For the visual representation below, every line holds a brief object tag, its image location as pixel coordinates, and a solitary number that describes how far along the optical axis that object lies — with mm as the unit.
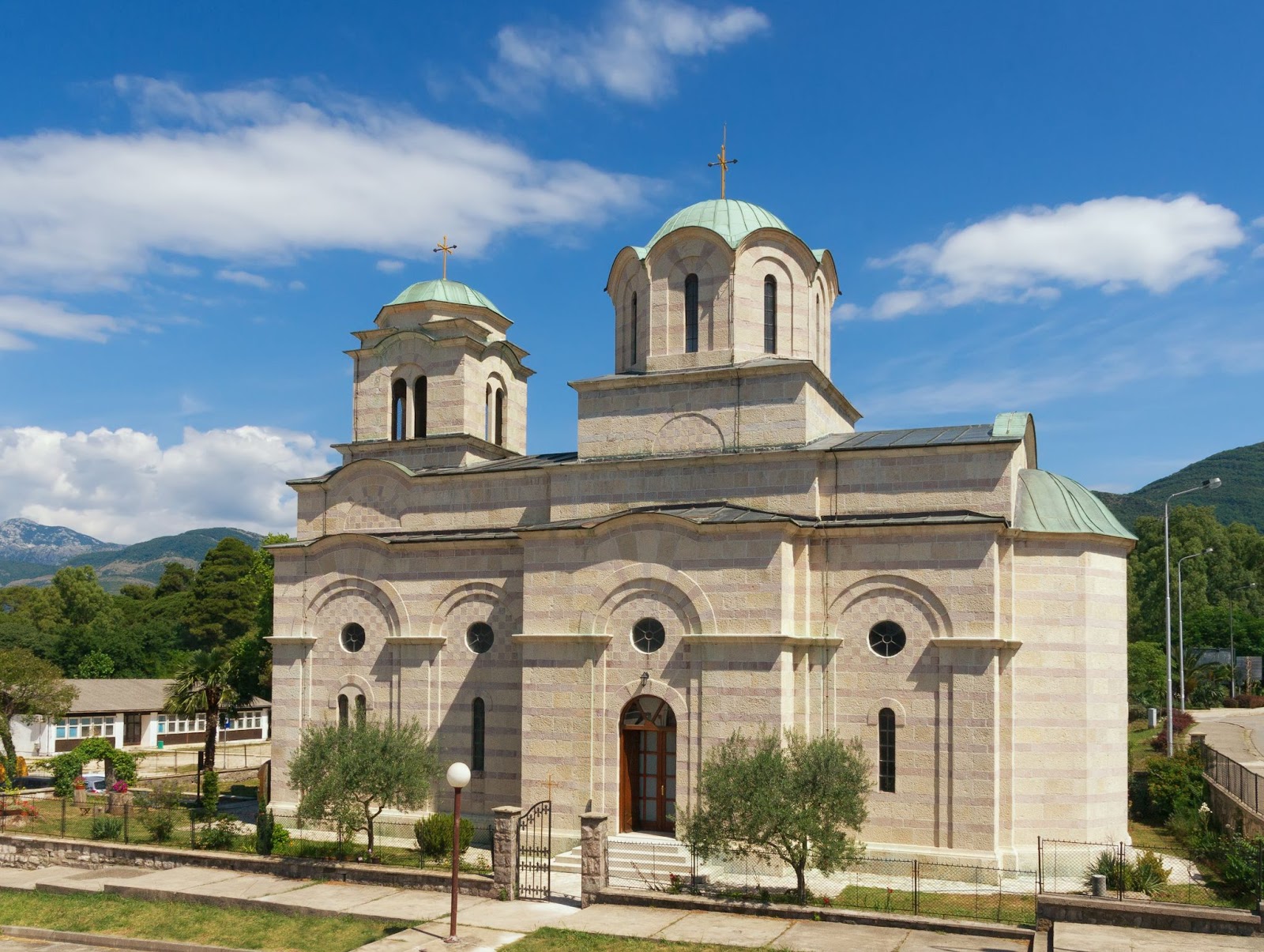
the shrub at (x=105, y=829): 22953
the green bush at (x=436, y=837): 21031
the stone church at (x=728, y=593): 20281
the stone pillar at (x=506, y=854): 17875
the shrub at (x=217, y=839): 21625
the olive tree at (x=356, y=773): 20156
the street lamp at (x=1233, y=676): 56938
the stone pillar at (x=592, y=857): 17391
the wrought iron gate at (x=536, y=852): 18078
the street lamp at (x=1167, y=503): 29080
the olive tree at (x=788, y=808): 17000
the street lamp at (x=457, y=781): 15423
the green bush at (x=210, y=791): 26766
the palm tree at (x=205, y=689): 32375
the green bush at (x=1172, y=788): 24484
